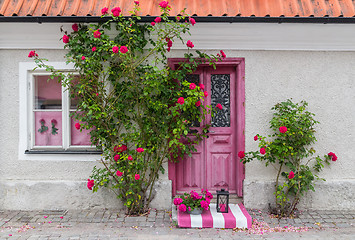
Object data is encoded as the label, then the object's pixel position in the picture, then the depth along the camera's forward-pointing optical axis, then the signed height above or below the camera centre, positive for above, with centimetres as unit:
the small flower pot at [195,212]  487 -140
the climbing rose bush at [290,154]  501 -55
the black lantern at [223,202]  490 -129
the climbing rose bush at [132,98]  495 +37
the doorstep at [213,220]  467 -147
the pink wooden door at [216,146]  557 -45
